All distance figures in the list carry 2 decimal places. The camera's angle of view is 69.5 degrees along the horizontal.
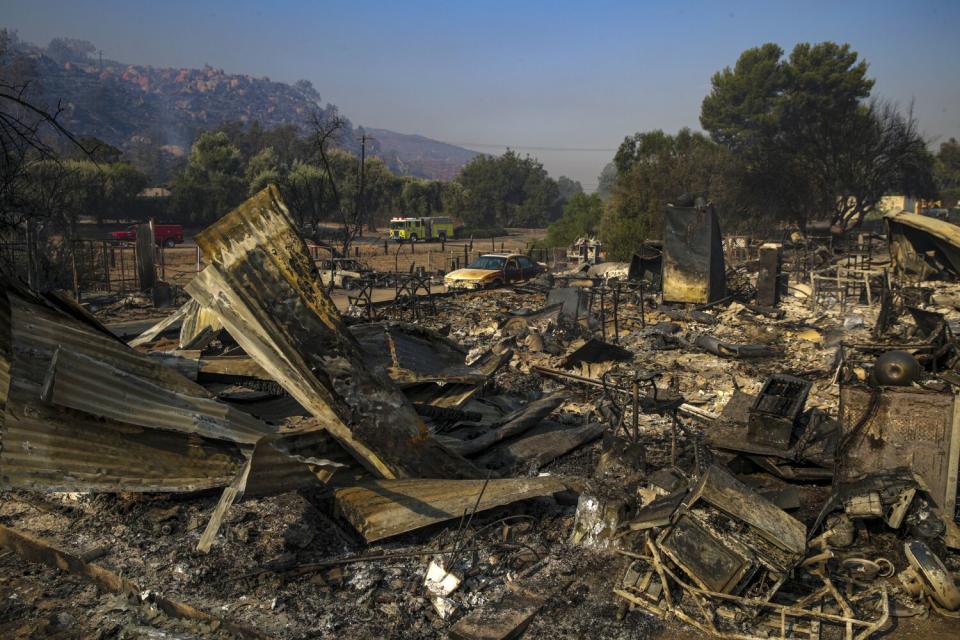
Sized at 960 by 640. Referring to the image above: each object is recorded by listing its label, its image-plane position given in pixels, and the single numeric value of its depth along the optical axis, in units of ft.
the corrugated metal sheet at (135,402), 14.03
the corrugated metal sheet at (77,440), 13.74
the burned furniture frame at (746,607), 13.33
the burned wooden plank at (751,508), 14.24
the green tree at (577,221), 114.62
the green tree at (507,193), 206.69
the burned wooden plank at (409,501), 15.71
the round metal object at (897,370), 20.38
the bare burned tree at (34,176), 14.15
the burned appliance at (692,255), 53.36
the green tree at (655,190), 87.81
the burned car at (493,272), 65.72
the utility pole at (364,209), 167.47
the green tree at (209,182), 142.20
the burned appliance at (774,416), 20.15
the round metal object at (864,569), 15.23
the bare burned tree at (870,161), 111.65
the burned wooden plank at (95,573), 13.41
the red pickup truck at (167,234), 115.03
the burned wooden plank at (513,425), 20.25
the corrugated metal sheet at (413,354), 21.38
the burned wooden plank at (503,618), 12.88
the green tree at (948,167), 208.54
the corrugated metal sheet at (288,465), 13.65
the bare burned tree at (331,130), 76.52
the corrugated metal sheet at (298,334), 15.52
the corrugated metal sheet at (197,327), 25.31
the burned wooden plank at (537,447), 20.48
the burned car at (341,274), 65.16
